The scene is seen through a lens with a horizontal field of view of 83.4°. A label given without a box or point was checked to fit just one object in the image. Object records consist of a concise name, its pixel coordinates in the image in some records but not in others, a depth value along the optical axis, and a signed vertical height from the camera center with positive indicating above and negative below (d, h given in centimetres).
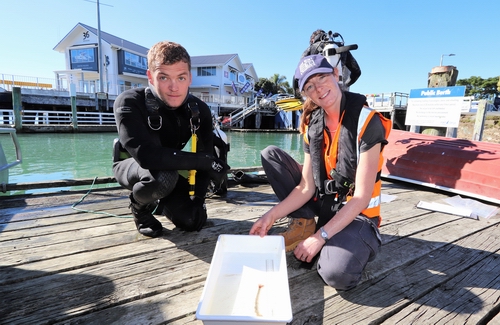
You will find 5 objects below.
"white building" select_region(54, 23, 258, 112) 2577 +431
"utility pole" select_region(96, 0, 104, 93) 2220 +648
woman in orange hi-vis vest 138 -38
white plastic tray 101 -79
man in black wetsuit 176 -22
